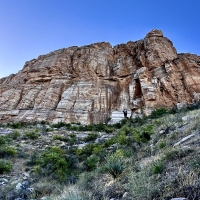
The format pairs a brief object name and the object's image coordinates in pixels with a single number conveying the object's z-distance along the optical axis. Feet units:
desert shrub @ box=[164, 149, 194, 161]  15.70
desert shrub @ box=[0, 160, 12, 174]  27.43
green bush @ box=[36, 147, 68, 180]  26.87
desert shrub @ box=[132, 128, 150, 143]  32.52
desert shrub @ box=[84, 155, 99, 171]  27.35
